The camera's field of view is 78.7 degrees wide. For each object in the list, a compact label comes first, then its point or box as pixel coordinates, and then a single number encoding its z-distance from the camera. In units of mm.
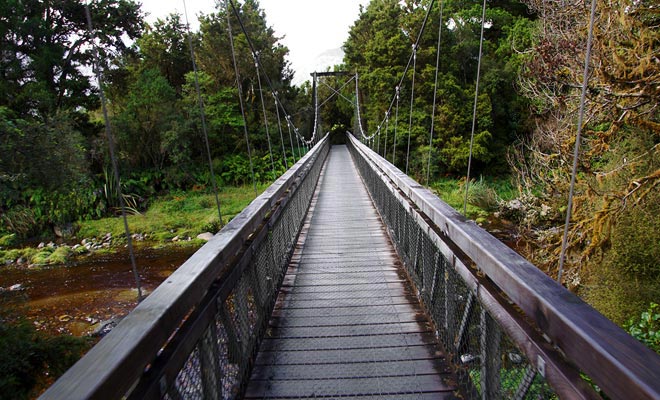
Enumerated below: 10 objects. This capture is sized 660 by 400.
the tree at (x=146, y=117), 15883
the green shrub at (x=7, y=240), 11430
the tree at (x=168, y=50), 18422
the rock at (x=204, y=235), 11191
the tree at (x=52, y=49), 12820
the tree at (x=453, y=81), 16094
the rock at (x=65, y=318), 6513
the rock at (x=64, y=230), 12791
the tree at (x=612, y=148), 3936
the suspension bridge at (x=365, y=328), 730
